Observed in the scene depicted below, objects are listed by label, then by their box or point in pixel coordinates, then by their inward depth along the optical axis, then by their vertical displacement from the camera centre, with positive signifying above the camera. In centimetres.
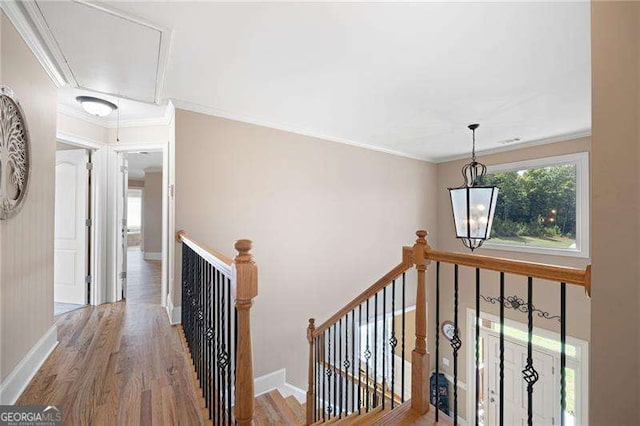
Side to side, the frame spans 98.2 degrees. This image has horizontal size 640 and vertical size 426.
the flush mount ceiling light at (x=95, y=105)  263 +103
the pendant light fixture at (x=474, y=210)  265 +5
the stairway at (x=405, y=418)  150 -113
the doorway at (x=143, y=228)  361 -39
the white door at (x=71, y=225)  332 -15
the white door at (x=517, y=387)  407 -265
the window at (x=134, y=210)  895 +10
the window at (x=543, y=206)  373 +15
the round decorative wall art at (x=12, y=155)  149 +33
